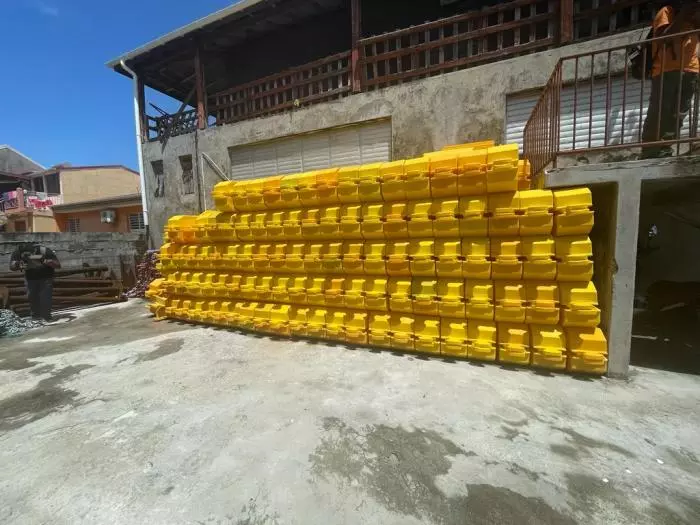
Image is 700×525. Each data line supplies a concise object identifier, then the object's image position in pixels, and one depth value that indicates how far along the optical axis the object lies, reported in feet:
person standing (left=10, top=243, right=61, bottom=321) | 23.76
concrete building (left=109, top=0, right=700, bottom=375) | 14.65
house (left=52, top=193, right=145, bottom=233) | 65.87
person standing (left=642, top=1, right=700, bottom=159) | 12.45
